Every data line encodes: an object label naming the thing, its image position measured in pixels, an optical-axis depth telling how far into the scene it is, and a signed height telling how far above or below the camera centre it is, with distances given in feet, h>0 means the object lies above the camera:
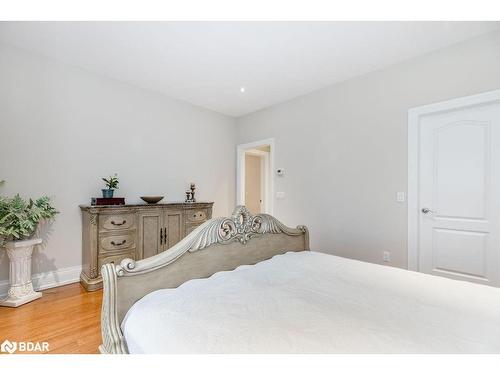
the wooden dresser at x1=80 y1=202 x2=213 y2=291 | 8.93 -1.77
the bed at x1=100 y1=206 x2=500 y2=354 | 2.96 -1.79
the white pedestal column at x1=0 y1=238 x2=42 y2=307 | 7.63 -2.71
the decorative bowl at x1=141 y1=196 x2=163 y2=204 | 10.71 -0.51
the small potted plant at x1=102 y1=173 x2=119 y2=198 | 9.84 +0.03
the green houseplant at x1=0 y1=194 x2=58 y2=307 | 7.48 -1.69
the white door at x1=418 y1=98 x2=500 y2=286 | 7.58 -0.12
